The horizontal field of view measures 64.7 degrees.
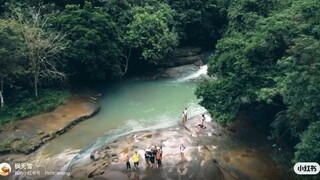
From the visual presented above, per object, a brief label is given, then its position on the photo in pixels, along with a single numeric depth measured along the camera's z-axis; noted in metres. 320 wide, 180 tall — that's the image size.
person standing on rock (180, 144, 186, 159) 15.38
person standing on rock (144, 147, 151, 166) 14.60
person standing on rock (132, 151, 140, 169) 14.32
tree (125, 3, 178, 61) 24.71
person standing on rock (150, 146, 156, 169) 14.53
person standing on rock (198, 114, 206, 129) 18.02
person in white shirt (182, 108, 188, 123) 18.71
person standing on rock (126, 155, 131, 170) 14.35
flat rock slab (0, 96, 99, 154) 16.57
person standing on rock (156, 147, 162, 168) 14.61
